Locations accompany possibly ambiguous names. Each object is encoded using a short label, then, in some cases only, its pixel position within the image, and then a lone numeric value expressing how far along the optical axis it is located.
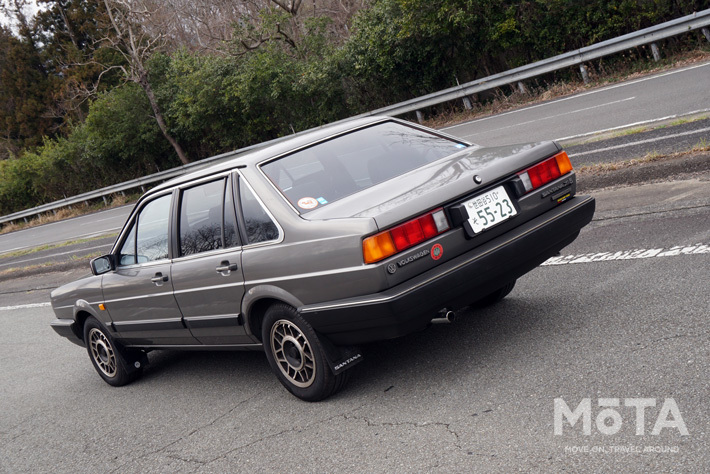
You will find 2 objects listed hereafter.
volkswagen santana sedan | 3.91
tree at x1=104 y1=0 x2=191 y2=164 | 31.25
